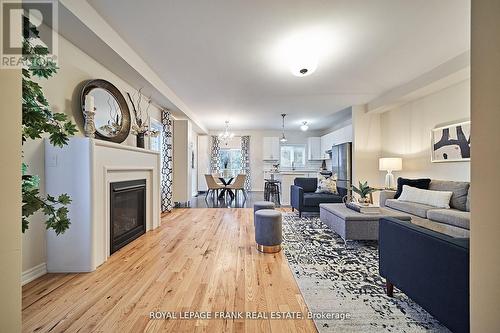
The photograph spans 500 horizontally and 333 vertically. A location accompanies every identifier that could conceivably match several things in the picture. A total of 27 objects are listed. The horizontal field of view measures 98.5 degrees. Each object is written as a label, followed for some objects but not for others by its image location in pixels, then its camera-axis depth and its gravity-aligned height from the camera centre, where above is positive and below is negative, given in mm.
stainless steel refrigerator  5852 +37
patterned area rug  1516 -1118
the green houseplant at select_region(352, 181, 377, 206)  3254 -425
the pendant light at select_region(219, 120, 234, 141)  8387 +1193
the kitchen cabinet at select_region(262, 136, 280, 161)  9367 +745
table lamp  4656 -14
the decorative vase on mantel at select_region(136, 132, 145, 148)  3797 +450
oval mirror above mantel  2805 +794
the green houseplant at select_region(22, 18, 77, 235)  1303 +317
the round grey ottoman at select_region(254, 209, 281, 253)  2766 -856
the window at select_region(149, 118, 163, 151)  4687 +643
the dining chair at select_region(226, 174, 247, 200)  6934 -614
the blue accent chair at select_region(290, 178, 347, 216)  4605 -724
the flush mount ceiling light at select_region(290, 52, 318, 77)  2838 +1365
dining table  7271 -954
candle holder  2515 +481
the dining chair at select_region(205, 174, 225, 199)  6910 -582
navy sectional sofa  1151 -659
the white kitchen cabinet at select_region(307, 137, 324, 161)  8922 +715
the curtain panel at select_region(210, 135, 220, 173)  9367 +481
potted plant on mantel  3756 +730
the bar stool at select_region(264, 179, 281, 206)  7164 -877
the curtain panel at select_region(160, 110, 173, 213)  5254 +49
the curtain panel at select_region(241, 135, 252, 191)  9352 +310
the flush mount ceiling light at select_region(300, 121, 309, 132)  7117 +1290
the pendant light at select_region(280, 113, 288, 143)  6559 +1532
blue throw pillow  3934 -334
